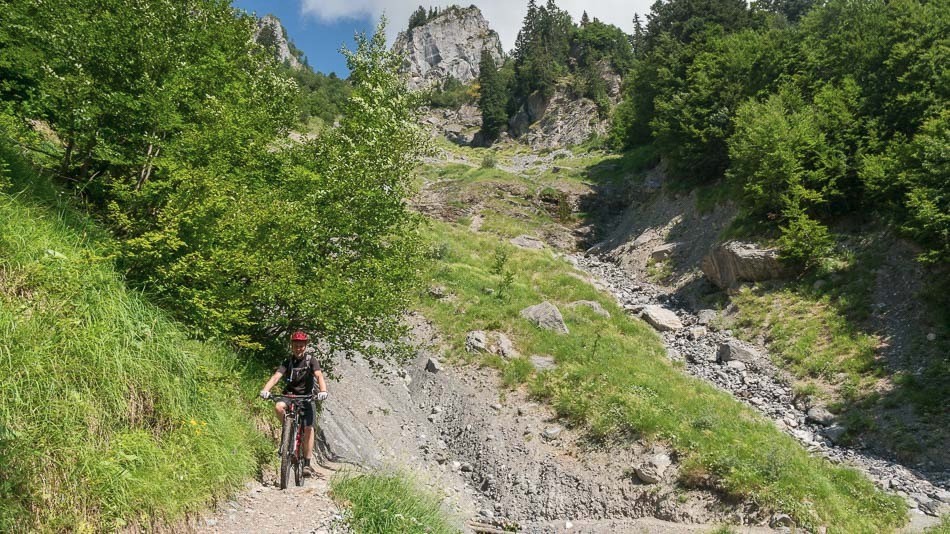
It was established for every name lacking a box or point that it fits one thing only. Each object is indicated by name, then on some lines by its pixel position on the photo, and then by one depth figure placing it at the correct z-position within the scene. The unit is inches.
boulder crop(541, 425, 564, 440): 595.0
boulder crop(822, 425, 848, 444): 598.5
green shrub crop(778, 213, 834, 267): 885.8
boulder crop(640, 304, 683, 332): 958.4
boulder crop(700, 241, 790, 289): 948.0
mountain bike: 319.9
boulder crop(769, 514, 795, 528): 414.0
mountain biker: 326.3
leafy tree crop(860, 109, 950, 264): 655.8
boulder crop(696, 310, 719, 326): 965.2
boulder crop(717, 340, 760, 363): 807.1
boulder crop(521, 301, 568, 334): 816.3
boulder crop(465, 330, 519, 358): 760.3
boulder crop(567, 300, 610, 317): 924.4
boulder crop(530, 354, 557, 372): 711.7
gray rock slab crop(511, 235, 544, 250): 1488.7
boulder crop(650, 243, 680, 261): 1273.4
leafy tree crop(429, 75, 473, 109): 4928.6
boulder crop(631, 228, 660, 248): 1403.8
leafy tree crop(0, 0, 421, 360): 346.6
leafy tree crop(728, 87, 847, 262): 899.4
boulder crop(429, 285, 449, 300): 928.3
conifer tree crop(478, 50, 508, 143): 4010.8
